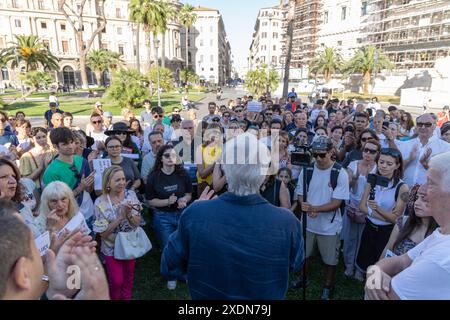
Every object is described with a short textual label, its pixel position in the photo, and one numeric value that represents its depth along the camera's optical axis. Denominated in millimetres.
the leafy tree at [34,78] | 33094
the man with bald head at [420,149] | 4727
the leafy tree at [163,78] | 31598
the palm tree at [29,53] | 35969
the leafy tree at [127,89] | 24578
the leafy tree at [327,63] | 50250
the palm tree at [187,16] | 69250
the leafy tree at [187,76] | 59500
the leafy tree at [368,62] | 43594
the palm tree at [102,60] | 51062
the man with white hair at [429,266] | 1404
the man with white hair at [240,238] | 1692
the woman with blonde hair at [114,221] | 3236
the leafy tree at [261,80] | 31266
